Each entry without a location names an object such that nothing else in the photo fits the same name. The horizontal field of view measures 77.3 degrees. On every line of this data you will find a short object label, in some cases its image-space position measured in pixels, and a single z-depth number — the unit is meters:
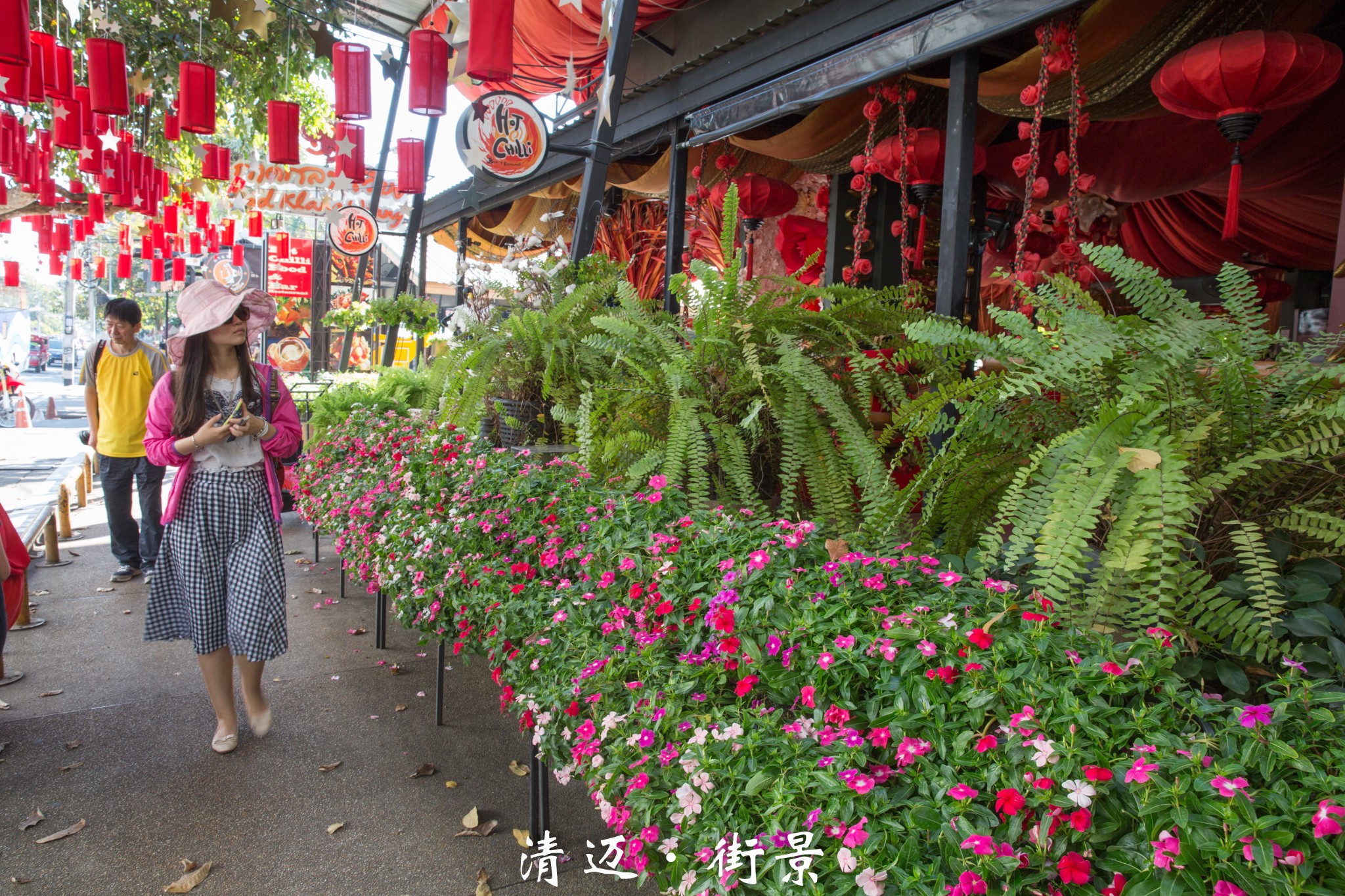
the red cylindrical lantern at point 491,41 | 4.76
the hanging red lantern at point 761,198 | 5.58
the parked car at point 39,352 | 34.41
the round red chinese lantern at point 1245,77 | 2.56
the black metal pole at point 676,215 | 5.02
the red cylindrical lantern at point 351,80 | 6.28
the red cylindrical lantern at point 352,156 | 8.22
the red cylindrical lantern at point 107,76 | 5.29
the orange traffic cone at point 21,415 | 13.07
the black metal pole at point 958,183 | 2.95
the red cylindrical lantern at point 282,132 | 6.59
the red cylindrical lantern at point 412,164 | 8.31
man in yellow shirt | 4.38
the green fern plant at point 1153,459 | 1.25
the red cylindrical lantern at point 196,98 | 5.57
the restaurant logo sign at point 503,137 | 5.04
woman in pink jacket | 2.65
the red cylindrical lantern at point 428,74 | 5.76
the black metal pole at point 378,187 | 9.50
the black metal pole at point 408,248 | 8.18
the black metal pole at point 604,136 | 4.52
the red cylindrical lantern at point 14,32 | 3.71
